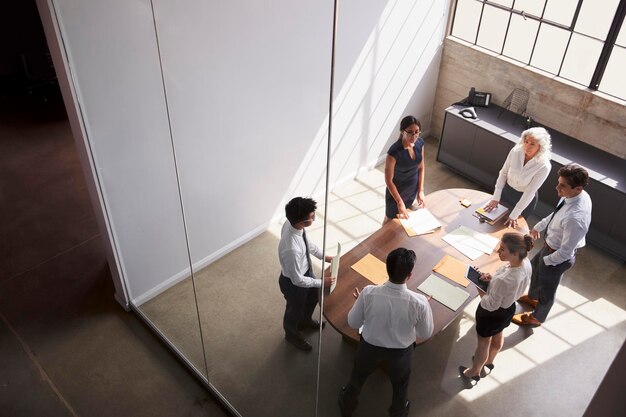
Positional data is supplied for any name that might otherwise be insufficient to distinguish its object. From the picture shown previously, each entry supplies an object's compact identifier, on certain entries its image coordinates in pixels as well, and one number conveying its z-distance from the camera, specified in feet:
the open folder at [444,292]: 10.94
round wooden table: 9.76
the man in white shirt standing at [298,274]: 9.63
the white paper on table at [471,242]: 11.94
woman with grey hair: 11.55
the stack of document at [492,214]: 12.25
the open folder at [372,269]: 9.91
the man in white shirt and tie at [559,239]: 10.73
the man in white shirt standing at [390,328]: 9.59
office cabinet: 11.58
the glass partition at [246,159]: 9.95
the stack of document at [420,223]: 11.92
